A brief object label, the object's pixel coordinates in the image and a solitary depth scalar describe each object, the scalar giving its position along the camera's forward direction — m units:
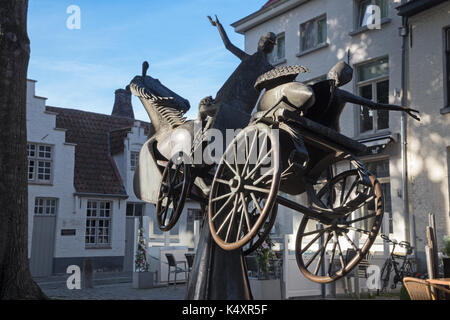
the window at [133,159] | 21.63
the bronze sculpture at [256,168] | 3.76
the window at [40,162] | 18.64
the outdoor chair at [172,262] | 12.12
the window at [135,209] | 21.66
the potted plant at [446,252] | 8.42
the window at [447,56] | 12.25
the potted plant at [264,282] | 9.45
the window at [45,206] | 18.71
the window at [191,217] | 22.25
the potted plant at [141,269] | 12.42
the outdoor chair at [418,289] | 5.33
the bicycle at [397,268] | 11.05
